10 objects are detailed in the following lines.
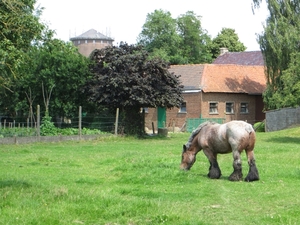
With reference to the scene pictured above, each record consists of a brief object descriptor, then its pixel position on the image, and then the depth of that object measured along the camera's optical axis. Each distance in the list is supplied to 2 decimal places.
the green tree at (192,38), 82.62
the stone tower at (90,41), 90.25
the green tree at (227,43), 84.12
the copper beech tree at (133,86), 33.50
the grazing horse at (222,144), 14.17
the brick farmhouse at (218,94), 49.66
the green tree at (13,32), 11.74
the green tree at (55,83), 35.53
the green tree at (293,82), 31.90
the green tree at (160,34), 78.56
